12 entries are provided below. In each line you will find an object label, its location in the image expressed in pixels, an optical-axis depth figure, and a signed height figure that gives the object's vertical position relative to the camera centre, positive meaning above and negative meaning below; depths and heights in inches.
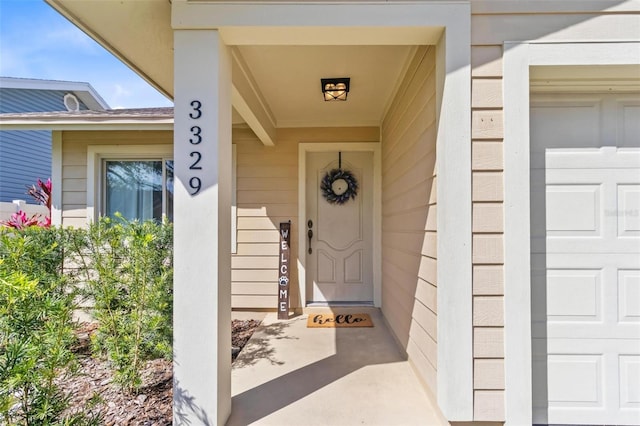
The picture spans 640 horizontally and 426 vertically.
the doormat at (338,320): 130.1 -47.2
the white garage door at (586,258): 66.0 -9.5
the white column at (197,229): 63.8 -3.0
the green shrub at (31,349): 44.1 -21.3
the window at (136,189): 152.4 +13.0
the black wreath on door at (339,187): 155.3 +14.3
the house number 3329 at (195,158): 64.5 +12.1
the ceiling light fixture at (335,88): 105.0 +45.5
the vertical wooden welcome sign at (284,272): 142.1 -27.4
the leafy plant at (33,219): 142.9 -2.2
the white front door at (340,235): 155.0 -10.4
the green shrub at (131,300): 80.6 -23.4
